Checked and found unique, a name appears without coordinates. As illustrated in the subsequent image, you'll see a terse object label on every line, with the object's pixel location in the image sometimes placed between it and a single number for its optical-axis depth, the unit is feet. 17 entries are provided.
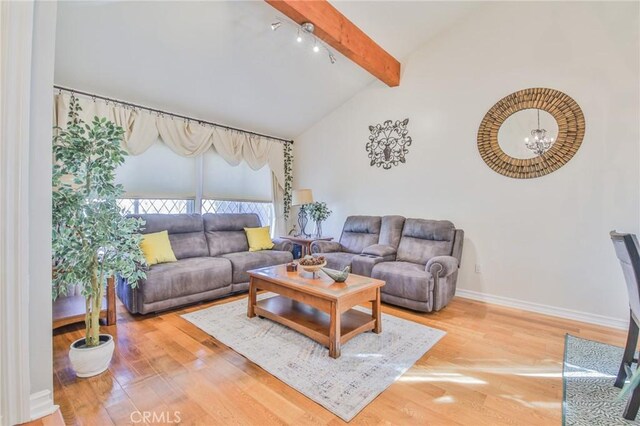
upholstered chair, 4.73
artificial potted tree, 5.84
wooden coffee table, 7.06
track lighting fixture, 9.22
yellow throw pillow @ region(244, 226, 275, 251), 13.47
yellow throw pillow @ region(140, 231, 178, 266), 10.02
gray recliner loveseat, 9.71
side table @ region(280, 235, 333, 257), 14.10
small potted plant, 15.17
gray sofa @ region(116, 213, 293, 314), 9.22
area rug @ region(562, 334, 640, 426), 5.15
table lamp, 15.08
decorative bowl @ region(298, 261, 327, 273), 8.41
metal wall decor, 13.48
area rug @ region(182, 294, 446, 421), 5.70
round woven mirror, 9.77
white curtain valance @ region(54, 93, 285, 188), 10.78
